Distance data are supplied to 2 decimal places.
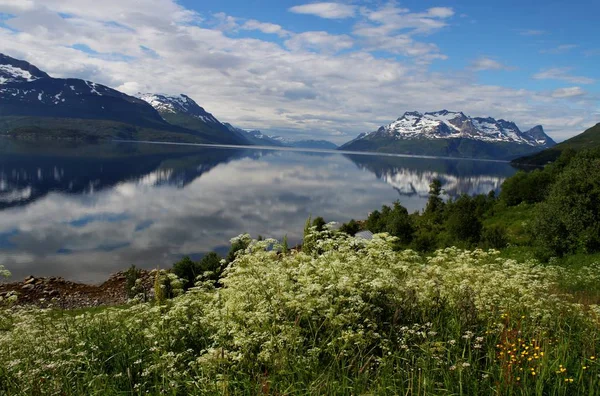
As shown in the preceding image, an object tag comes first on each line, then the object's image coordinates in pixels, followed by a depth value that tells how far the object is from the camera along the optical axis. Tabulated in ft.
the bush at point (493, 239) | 125.19
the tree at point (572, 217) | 97.45
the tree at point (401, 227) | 156.25
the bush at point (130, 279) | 101.65
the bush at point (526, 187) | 195.62
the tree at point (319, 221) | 169.78
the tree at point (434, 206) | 215.31
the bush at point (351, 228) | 189.37
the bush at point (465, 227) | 135.54
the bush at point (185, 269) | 108.05
